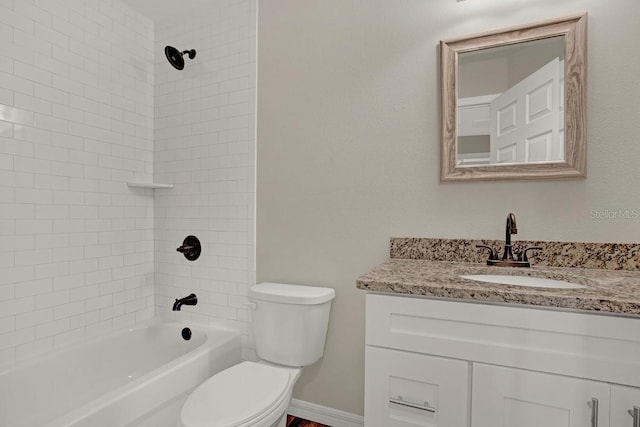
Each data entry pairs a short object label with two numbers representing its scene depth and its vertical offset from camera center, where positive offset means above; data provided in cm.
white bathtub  136 -82
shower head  209 +94
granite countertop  91 -22
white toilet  128 -70
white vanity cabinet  91 -44
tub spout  210 -56
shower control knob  222 -25
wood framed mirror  140 +48
